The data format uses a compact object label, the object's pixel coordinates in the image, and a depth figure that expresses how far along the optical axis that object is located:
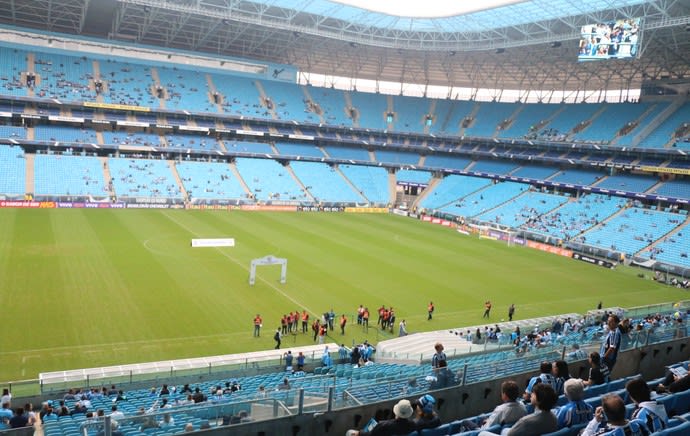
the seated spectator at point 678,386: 8.05
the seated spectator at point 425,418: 7.00
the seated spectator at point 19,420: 9.34
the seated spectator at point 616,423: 5.08
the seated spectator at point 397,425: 5.95
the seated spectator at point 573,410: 6.29
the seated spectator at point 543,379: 7.86
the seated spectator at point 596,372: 8.40
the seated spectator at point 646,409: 5.38
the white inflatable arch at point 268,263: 29.16
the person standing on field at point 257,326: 22.61
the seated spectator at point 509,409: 6.25
